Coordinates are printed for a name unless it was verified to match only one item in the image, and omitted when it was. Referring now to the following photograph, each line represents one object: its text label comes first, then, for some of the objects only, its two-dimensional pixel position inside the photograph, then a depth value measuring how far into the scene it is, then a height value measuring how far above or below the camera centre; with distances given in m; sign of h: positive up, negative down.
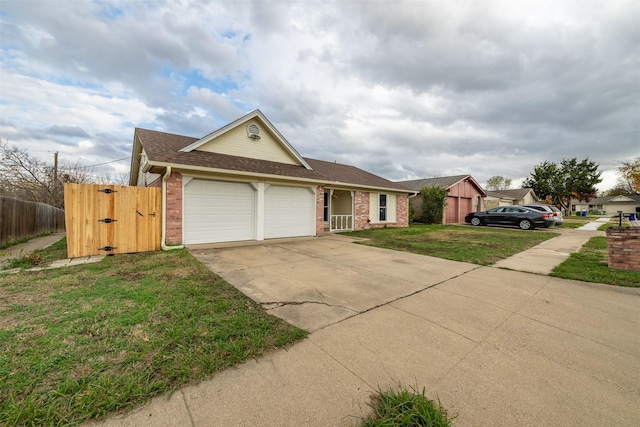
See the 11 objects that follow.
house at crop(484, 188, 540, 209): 29.30 +1.86
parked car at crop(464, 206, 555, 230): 15.21 -0.40
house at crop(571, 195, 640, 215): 52.62 +1.84
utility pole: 18.97 +2.96
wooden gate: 6.54 -0.28
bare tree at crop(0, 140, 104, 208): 16.86 +2.41
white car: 15.63 +0.04
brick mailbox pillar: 5.39 -0.81
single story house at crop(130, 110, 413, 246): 7.82 +1.03
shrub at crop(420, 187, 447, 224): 18.64 +0.62
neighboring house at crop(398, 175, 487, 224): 20.65 +1.28
